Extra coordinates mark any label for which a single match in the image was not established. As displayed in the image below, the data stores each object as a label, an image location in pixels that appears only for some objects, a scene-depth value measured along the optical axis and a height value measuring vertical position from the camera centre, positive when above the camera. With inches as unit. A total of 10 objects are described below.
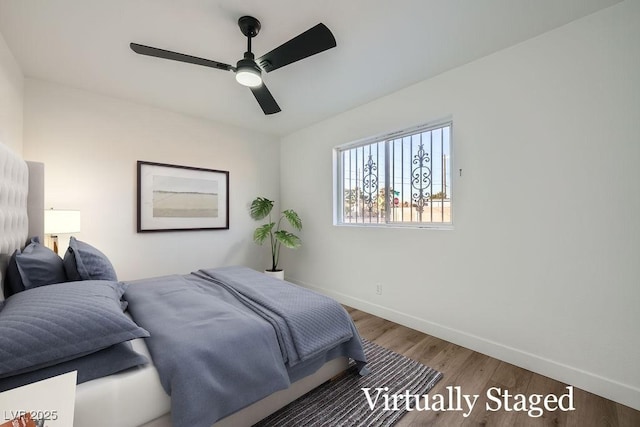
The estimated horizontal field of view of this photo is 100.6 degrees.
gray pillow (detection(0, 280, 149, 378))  35.7 -16.7
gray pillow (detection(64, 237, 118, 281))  65.8 -12.5
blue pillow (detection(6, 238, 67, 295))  58.4 -12.5
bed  40.6 -23.2
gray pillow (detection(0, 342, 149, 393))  36.3 -22.7
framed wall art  124.2 +9.0
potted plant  147.6 -9.4
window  100.1 +15.7
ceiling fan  63.6 +42.0
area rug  58.3 -44.7
